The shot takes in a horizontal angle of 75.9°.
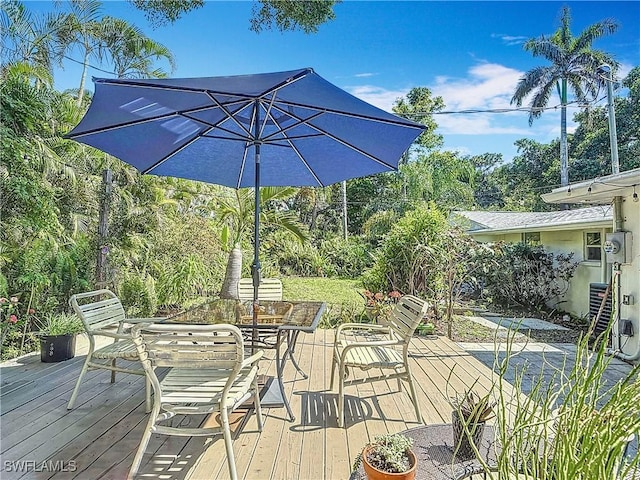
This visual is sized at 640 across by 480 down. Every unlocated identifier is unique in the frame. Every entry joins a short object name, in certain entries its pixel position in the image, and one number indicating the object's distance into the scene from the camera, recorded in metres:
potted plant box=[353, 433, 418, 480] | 1.65
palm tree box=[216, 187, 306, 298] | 7.87
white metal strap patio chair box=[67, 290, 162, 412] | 3.15
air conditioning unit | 6.46
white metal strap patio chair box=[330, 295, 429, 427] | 3.03
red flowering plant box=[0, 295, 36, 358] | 4.56
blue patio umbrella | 2.69
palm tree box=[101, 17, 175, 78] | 10.02
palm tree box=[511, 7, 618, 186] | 19.95
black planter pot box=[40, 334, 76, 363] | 4.38
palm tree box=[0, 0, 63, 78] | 8.21
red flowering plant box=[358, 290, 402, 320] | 6.45
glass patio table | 2.97
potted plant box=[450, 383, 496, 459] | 1.90
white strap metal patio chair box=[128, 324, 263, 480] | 2.23
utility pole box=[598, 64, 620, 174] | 10.86
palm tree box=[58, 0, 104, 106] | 9.48
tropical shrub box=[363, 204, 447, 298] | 6.94
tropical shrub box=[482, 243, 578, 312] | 9.04
